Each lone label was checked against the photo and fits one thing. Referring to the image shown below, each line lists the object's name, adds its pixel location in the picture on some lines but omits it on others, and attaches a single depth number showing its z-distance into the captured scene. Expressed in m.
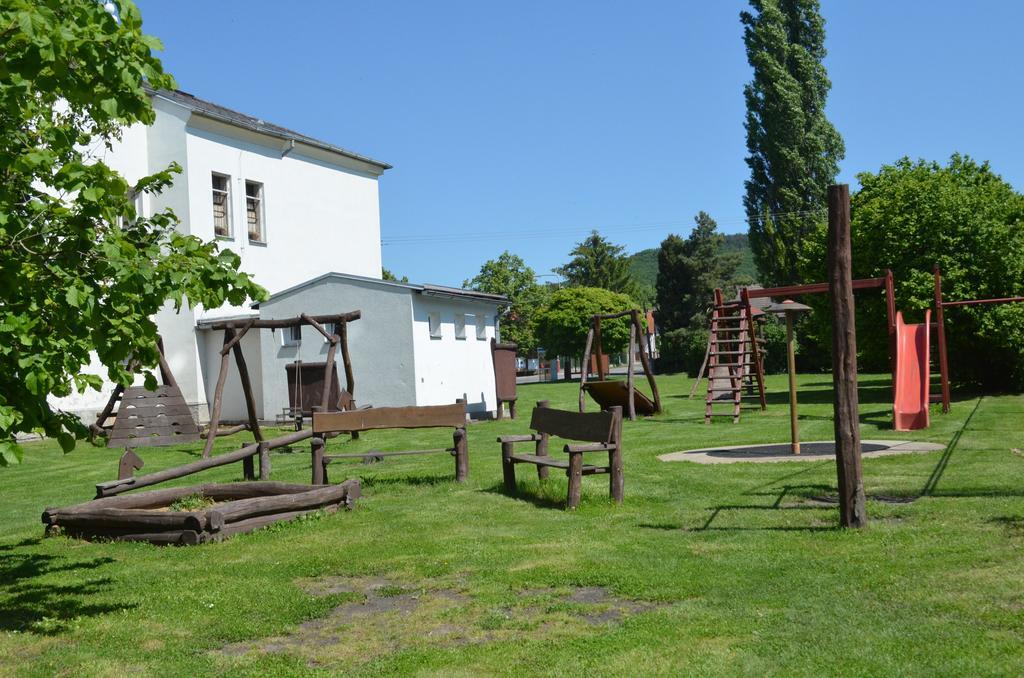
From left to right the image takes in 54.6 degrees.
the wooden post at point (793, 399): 13.35
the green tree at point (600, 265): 88.94
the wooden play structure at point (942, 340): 20.89
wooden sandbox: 9.12
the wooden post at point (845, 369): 8.37
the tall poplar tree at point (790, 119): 52.81
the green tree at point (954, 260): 24.47
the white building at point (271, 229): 26.86
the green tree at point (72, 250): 5.43
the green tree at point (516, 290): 82.38
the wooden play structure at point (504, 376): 27.27
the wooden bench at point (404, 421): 12.75
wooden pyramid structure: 21.64
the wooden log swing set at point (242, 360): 18.56
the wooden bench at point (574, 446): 10.24
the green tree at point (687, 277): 77.81
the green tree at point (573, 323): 64.19
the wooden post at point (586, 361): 24.57
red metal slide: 17.47
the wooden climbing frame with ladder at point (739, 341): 18.88
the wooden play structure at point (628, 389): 23.73
